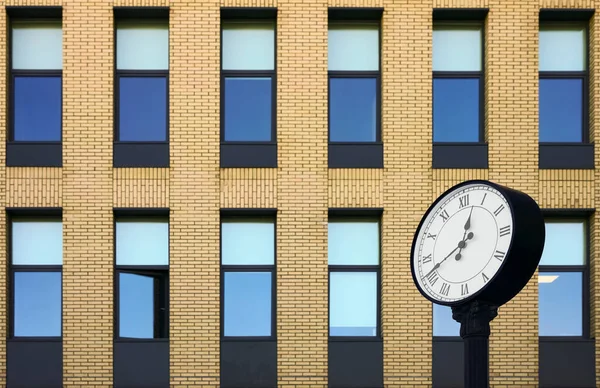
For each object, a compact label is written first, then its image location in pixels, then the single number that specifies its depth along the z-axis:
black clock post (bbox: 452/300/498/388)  5.77
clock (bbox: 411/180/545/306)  5.75
